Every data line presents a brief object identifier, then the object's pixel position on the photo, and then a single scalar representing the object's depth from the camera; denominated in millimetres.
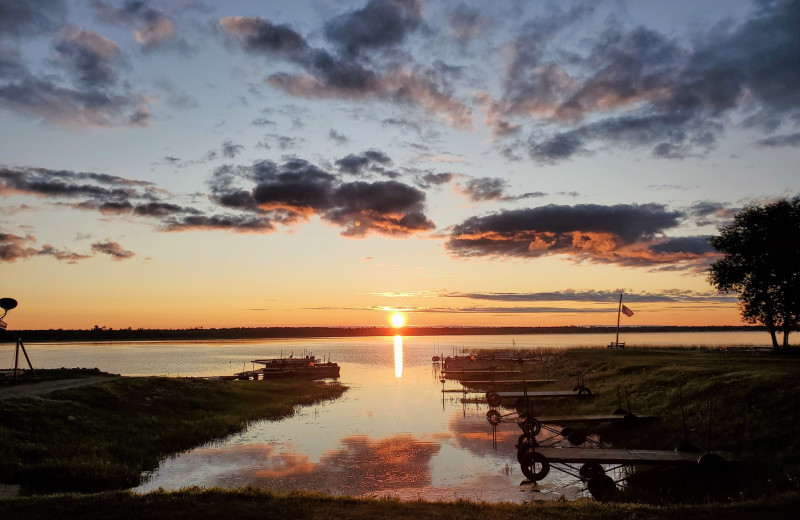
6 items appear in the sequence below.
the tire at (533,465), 23108
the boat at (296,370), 73625
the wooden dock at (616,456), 21438
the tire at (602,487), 21578
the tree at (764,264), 63719
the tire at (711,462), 20719
